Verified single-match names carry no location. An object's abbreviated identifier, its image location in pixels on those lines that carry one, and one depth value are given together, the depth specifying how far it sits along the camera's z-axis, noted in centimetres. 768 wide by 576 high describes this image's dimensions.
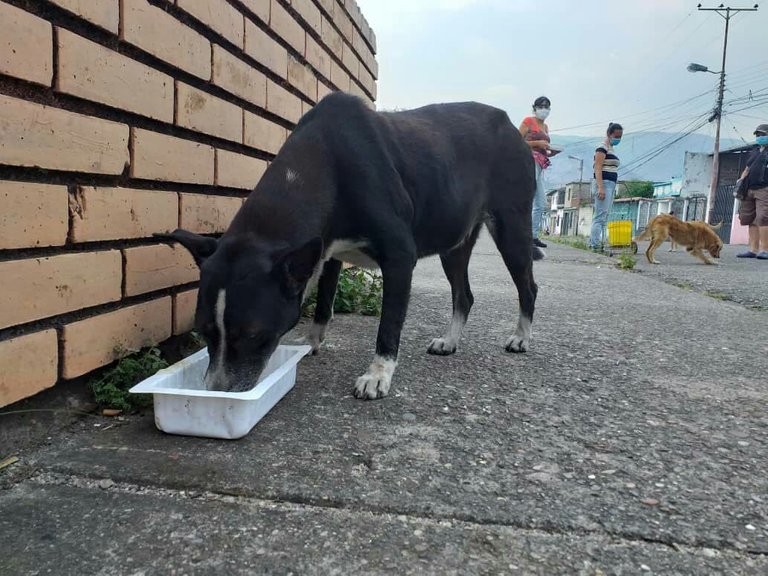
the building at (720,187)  2672
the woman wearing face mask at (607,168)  974
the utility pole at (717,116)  2797
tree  5135
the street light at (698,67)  3084
